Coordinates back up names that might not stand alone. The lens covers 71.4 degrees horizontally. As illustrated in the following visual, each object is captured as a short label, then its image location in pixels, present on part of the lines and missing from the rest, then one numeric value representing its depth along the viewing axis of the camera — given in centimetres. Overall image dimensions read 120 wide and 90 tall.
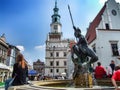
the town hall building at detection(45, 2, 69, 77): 3437
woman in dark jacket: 310
